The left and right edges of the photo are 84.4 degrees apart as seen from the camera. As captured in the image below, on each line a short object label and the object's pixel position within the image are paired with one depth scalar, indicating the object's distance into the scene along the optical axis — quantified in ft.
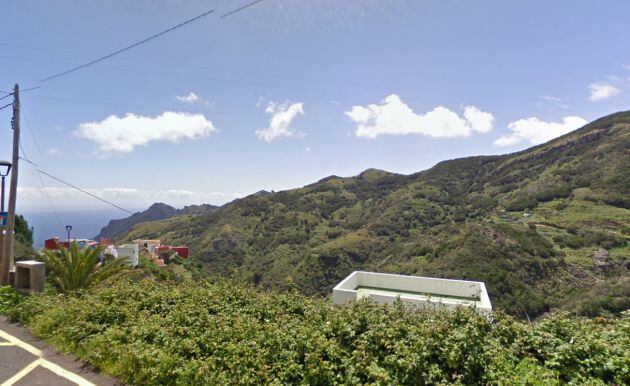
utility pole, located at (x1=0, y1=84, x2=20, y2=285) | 25.35
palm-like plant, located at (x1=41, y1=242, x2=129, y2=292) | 25.54
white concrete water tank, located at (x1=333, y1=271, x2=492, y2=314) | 45.01
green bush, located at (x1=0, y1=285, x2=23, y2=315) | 22.54
